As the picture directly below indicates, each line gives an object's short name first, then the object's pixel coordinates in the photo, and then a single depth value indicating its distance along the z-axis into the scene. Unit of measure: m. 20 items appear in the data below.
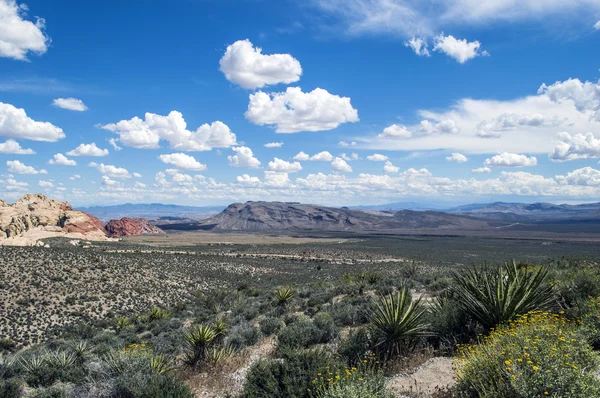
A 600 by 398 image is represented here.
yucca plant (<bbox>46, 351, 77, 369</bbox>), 9.16
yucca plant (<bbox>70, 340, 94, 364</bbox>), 10.52
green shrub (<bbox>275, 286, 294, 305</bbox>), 16.96
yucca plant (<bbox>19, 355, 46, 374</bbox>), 8.92
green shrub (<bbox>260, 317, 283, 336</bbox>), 11.84
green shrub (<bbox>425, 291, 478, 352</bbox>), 7.37
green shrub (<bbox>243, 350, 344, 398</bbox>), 5.29
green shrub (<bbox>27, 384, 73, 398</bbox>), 6.33
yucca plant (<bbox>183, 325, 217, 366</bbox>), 8.58
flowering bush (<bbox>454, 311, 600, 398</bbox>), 3.74
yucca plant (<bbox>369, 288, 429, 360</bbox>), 7.19
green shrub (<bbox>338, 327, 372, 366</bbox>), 7.16
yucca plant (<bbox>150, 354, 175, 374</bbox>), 6.90
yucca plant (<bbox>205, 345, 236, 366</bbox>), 8.30
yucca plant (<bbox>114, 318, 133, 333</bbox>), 19.05
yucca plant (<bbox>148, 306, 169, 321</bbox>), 20.59
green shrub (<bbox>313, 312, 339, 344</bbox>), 9.73
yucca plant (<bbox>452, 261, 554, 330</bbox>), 7.00
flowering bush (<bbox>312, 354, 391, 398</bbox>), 4.48
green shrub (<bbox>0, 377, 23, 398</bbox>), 6.78
